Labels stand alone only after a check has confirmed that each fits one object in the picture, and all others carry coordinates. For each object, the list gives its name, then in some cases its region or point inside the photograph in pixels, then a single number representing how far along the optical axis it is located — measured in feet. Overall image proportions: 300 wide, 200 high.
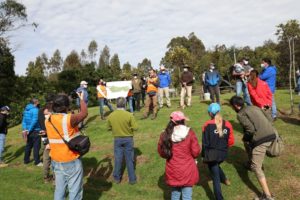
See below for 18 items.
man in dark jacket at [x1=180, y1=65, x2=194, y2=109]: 38.61
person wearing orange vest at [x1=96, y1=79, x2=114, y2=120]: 37.68
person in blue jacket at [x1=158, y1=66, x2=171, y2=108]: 39.78
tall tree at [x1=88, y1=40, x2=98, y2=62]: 229.30
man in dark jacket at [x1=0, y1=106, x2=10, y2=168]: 27.95
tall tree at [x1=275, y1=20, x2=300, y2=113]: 37.51
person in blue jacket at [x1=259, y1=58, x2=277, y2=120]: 26.12
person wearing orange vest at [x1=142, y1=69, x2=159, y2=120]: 35.06
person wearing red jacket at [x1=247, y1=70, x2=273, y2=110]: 20.14
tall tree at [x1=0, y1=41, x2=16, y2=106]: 86.38
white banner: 39.14
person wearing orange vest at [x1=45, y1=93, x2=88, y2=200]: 12.81
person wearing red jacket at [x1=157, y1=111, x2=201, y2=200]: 13.98
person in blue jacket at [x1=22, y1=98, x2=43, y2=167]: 26.39
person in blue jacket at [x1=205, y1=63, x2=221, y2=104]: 36.07
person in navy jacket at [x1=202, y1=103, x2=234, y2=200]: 16.06
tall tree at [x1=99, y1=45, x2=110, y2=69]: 237.27
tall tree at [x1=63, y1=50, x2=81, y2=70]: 184.11
